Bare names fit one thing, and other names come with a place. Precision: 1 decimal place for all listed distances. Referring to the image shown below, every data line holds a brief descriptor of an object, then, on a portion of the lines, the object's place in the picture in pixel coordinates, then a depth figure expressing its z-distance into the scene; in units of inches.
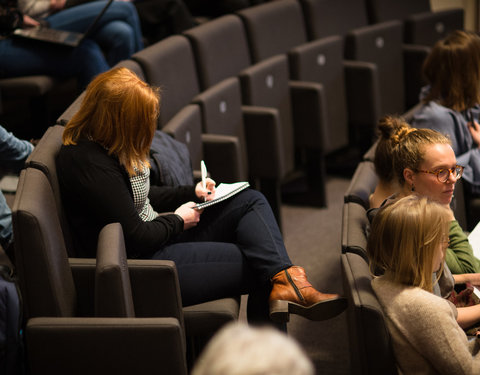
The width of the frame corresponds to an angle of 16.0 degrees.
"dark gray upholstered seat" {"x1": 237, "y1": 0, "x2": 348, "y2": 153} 332.4
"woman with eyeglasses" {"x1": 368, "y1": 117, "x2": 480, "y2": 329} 248.3
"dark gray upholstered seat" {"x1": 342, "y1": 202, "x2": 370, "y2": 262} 237.5
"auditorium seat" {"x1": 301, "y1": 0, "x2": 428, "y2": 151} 353.9
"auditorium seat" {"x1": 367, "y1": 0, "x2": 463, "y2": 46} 398.0
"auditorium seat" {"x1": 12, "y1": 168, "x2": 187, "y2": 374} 226.1
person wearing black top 240.6
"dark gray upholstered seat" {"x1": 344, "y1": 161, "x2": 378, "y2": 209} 254.1
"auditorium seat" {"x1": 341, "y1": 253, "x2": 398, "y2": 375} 225.0
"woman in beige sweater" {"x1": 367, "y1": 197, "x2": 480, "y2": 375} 223.6
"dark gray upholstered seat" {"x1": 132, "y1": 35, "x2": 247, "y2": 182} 289.9
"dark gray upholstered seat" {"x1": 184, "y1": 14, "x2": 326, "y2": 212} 314.8
